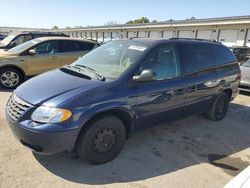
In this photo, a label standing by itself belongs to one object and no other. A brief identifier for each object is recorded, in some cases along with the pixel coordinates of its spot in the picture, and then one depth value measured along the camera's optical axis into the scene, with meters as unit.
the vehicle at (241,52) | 11.31
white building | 19.49
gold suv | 5.70
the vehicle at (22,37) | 8.76
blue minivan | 2.30
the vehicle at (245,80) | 6.17
